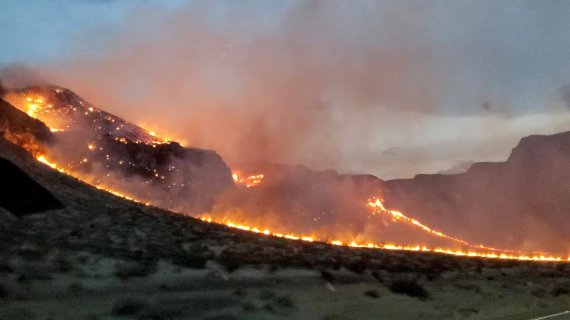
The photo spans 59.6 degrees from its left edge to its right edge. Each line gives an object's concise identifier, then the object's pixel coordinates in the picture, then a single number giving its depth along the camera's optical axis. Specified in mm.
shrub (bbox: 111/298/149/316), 15445
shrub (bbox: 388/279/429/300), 24062
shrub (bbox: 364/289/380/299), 22653
